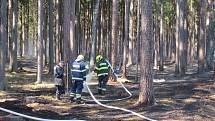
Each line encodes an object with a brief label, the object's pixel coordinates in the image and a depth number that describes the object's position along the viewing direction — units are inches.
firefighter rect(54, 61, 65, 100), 657.0
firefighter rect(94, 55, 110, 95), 751.1
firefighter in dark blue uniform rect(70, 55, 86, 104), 639.8
